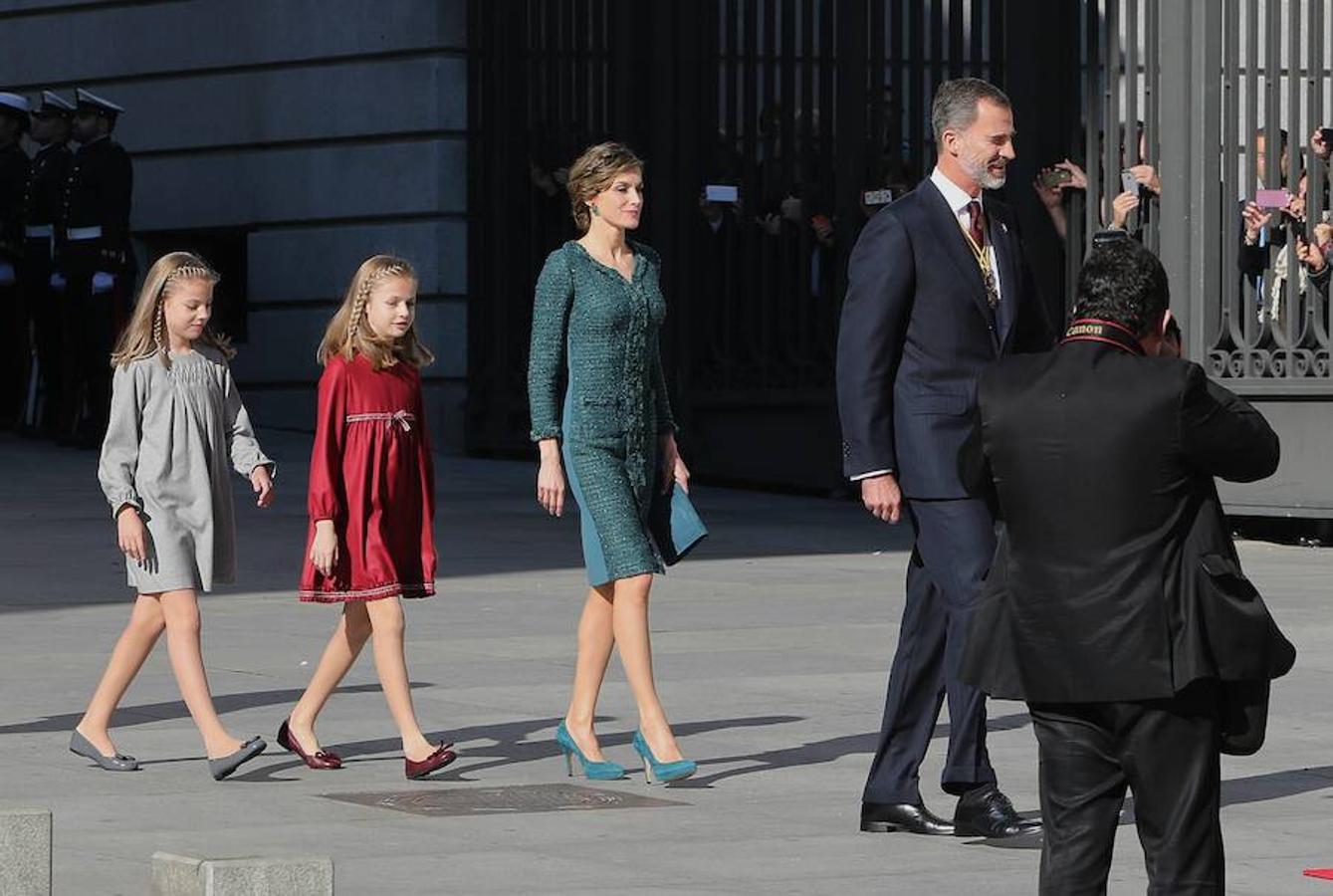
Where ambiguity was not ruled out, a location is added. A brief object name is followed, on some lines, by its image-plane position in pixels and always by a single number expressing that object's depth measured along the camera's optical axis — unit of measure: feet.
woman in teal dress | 58.13
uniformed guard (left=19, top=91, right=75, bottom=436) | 137.18
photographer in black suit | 38.01
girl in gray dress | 59.47
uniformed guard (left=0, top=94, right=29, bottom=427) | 142.20
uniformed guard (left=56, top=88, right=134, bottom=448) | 133.39
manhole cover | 55.31
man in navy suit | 52.42
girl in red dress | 59.31
